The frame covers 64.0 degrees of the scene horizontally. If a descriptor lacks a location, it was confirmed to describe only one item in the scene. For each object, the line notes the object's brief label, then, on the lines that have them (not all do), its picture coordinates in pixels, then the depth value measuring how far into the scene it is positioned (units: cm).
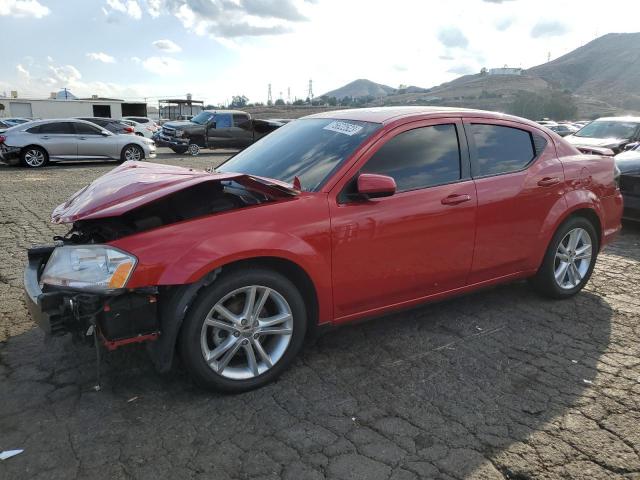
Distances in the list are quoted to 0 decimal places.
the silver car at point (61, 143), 1482
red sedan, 281
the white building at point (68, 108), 4356
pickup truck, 2073
